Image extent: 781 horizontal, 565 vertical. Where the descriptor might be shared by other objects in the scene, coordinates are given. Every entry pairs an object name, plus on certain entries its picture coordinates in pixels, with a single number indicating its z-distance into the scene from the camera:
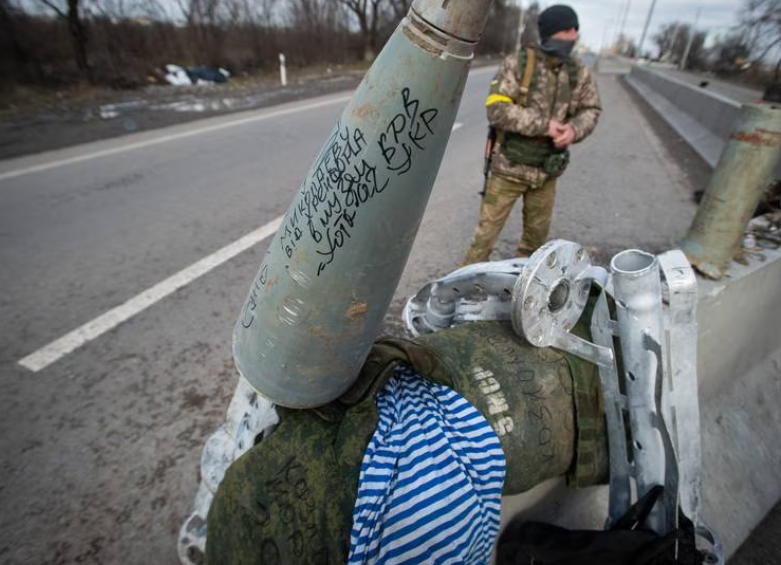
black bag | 1.17
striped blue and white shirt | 0.94
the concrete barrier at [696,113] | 6.62
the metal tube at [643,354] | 1.20
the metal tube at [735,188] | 2.08
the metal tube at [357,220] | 0.72
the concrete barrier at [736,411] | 1.84
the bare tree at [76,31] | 11.38
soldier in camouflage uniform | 2.57
